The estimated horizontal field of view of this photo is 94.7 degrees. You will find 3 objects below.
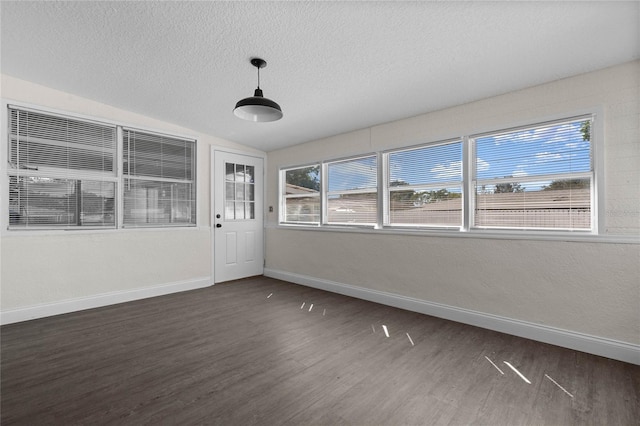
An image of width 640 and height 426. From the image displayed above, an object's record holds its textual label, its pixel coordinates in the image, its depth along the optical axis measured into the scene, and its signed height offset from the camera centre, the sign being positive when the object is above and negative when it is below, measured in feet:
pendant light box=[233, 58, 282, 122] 8.30 +3.05
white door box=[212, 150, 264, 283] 17.49 -0.20
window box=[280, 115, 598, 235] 9.43 +1.15
